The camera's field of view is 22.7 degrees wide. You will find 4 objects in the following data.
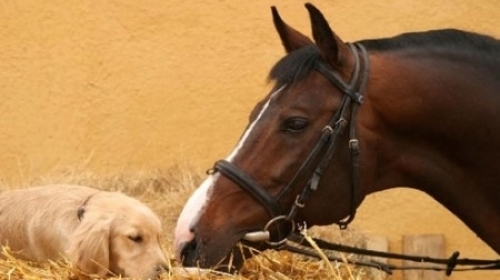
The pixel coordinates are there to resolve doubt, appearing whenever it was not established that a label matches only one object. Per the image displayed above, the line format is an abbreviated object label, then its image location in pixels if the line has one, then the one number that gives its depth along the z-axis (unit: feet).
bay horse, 14.94
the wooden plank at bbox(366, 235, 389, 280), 26.48
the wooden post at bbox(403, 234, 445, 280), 26.45
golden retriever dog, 18.19
